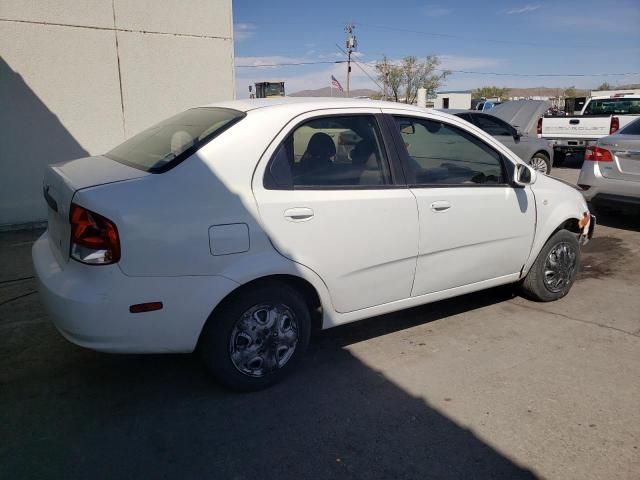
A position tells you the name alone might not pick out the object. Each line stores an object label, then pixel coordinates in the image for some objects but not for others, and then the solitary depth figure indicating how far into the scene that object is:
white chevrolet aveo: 2.72
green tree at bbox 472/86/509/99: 84.89
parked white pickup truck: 12.84
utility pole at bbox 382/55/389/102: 62.41
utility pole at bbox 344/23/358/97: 54.00
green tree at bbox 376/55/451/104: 62.81
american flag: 39.97
